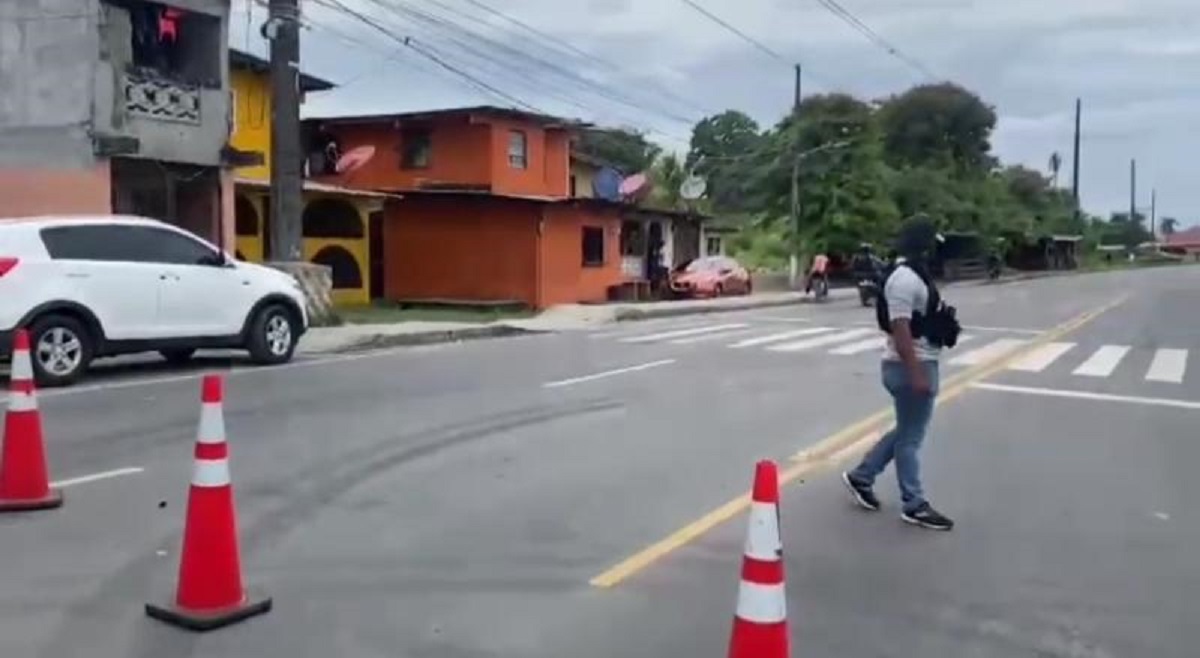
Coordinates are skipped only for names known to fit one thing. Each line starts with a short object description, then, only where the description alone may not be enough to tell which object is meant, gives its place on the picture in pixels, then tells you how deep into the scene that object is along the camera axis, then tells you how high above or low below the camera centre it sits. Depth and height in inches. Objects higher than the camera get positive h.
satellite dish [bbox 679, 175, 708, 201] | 2003.0 +99.3
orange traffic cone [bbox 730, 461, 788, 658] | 157.1 -40.2
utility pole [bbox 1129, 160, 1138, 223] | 5440.0 +231.0
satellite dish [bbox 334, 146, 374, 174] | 1492.4 +105.8
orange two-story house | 1441.9 +50.1
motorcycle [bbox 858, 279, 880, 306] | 1416.0 -45.0
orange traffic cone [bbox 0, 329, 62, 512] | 291.7 -45.1
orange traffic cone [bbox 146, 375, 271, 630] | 213.3 -48.1
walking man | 296.8 -21.0
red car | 1704.0 -33.2
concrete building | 838.5 +98.2
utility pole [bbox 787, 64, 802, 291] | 2031.3 +36.2
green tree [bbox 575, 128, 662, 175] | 3191.4 +254.3
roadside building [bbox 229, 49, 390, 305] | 1237.1 +45.3
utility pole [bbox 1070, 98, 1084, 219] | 3878.0 +213.1
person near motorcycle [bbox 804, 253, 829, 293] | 1667.1 -21.2
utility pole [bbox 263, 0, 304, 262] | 851.4 +80.6
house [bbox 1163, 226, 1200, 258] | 7007.9 +58.8
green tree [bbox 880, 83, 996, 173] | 3120.1 +300.8
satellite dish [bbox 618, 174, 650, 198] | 1839.3 +93.2
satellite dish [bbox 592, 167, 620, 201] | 1836.4 +97.3
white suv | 547.2 -18.1
